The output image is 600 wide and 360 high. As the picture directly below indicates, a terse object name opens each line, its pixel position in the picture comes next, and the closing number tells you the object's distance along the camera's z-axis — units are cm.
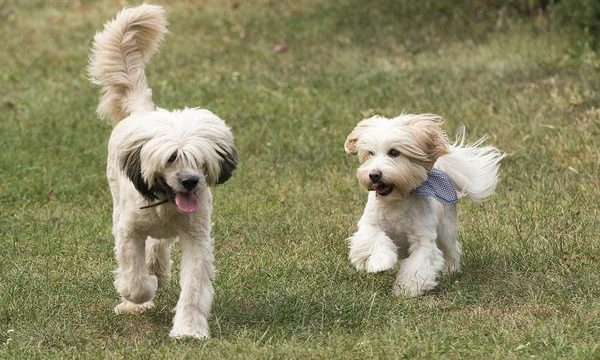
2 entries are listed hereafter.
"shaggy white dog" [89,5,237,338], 1225
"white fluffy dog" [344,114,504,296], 1434
